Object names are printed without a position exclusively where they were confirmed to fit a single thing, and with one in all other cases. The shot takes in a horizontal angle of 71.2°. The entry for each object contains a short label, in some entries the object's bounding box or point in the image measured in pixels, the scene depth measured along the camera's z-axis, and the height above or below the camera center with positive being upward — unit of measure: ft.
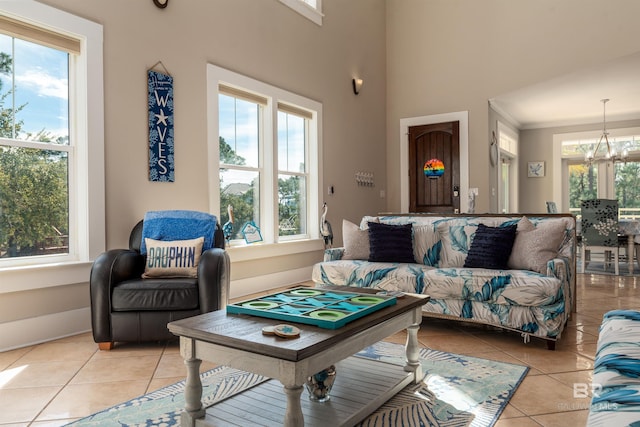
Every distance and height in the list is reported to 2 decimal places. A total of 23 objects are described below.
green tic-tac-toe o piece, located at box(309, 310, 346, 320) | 5.69 -1.37
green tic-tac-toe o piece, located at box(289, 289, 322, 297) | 7.25 -1.37
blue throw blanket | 10.73 -0.38
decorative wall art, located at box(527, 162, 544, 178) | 28.60 +2.46
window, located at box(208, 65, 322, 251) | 14.70 +1.94
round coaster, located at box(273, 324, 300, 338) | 5.16 -1.43
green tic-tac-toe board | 5.71 -1.37
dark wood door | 21.80 +2.06
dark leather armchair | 9.20 -1.87
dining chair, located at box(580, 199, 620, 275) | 19.10 -0.82
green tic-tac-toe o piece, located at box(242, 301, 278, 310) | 6.31 -1.37
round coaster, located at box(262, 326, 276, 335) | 5.27 -1.43
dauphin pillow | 10.08 -1.09
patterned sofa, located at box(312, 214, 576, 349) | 9.37 -1.46
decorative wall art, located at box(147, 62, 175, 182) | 12.21 +2.36
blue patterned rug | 6.22 -2.94
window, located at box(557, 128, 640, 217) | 26.63 +2.13
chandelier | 23.50 +2.82
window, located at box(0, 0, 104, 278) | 9.91 +1.74
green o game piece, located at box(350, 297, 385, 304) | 6.63 -1.37
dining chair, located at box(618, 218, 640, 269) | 19.07 -1.04
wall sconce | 20.93 +5.84
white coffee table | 4.87 -1.75
